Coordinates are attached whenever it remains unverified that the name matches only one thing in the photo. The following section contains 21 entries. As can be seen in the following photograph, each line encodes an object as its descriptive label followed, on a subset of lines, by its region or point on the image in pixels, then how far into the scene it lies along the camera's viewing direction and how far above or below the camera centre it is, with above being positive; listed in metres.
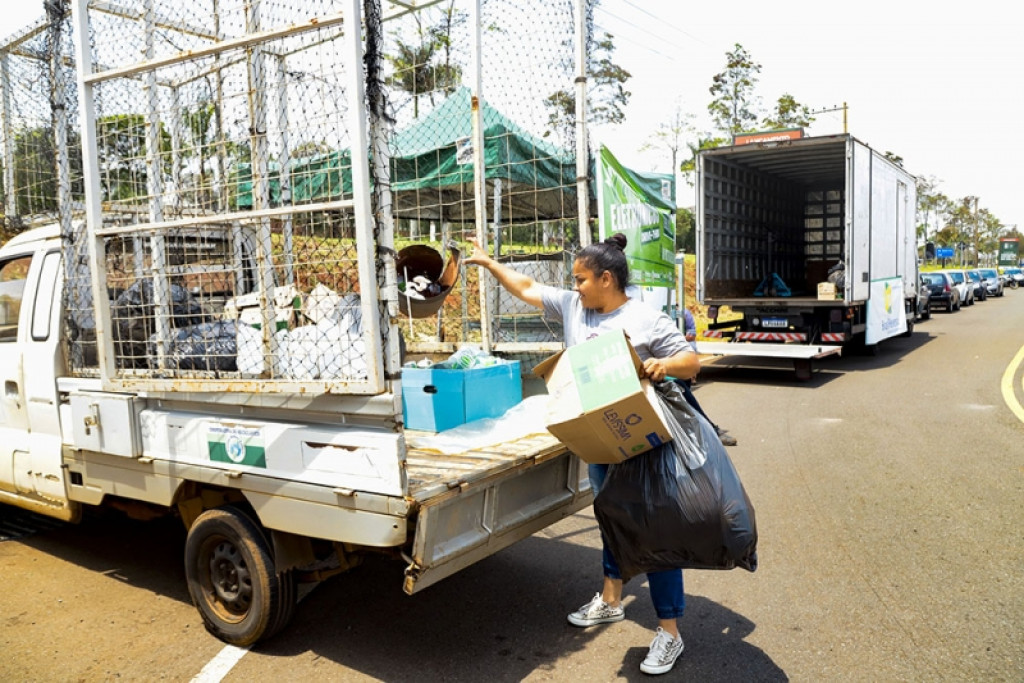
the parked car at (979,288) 34.50 -1.82
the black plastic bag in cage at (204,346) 3.84 -0.35
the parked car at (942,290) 27.59 -1.46
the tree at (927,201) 57.25 +3.63
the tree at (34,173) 6.35 +0.96
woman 3.25 -0.32
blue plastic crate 4.18 -0.70
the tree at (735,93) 30.45 +6.58
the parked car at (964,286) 29.86 -1.50
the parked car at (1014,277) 51.06 -2.02
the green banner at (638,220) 6.59 +0.38
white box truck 12.24 +0.17
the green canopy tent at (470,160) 5.79 +0.85
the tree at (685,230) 41.19 +1.55
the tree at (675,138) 36.06 +5.72
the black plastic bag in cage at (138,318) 3.95 -0.20
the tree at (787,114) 30.94 +5.67
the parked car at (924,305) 23.19 -1.67
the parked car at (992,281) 38.47 -1.72
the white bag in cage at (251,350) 3.72 -0.36
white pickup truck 3.01 -0.91
